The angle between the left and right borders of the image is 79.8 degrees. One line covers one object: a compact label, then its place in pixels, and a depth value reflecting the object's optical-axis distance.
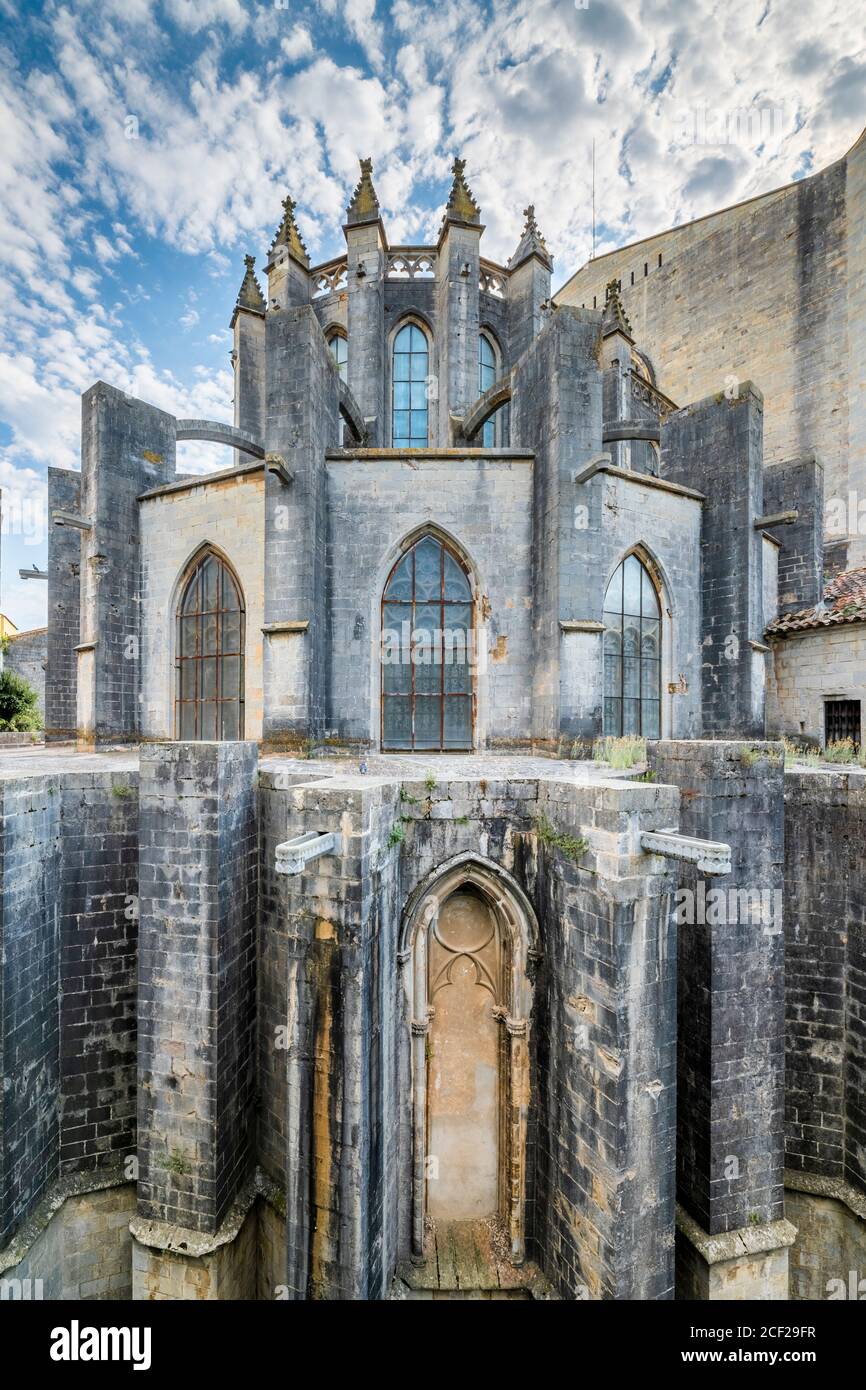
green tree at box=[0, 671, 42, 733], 19.28
